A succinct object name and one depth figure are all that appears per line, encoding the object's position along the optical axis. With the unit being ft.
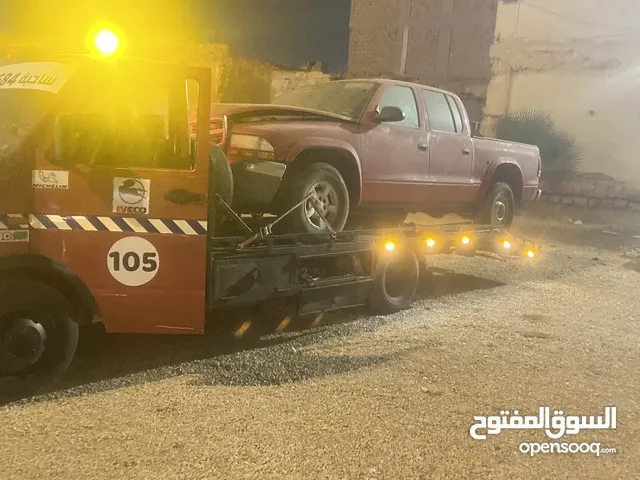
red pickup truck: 16.83
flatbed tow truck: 12.44
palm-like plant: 55.42
